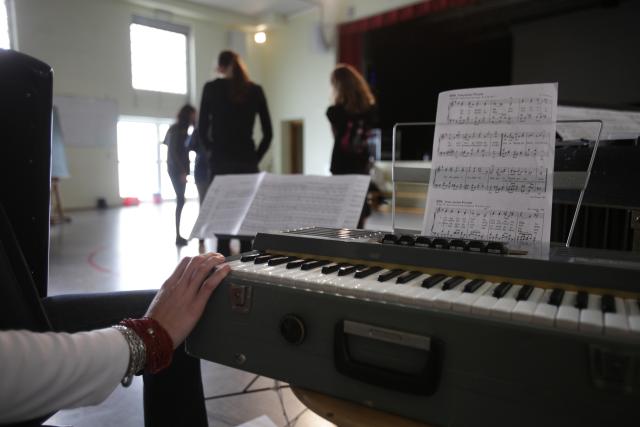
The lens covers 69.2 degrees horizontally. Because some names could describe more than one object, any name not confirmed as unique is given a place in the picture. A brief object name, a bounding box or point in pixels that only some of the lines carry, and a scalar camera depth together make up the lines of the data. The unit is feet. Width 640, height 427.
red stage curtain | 25.13
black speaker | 2.84
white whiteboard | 27.86
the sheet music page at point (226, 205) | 5.09
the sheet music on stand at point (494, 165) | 2.63
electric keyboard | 1.56
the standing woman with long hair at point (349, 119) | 9.11
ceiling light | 32.96
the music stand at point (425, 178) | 2.71
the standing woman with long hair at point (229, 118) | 8.29
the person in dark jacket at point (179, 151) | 11.25
